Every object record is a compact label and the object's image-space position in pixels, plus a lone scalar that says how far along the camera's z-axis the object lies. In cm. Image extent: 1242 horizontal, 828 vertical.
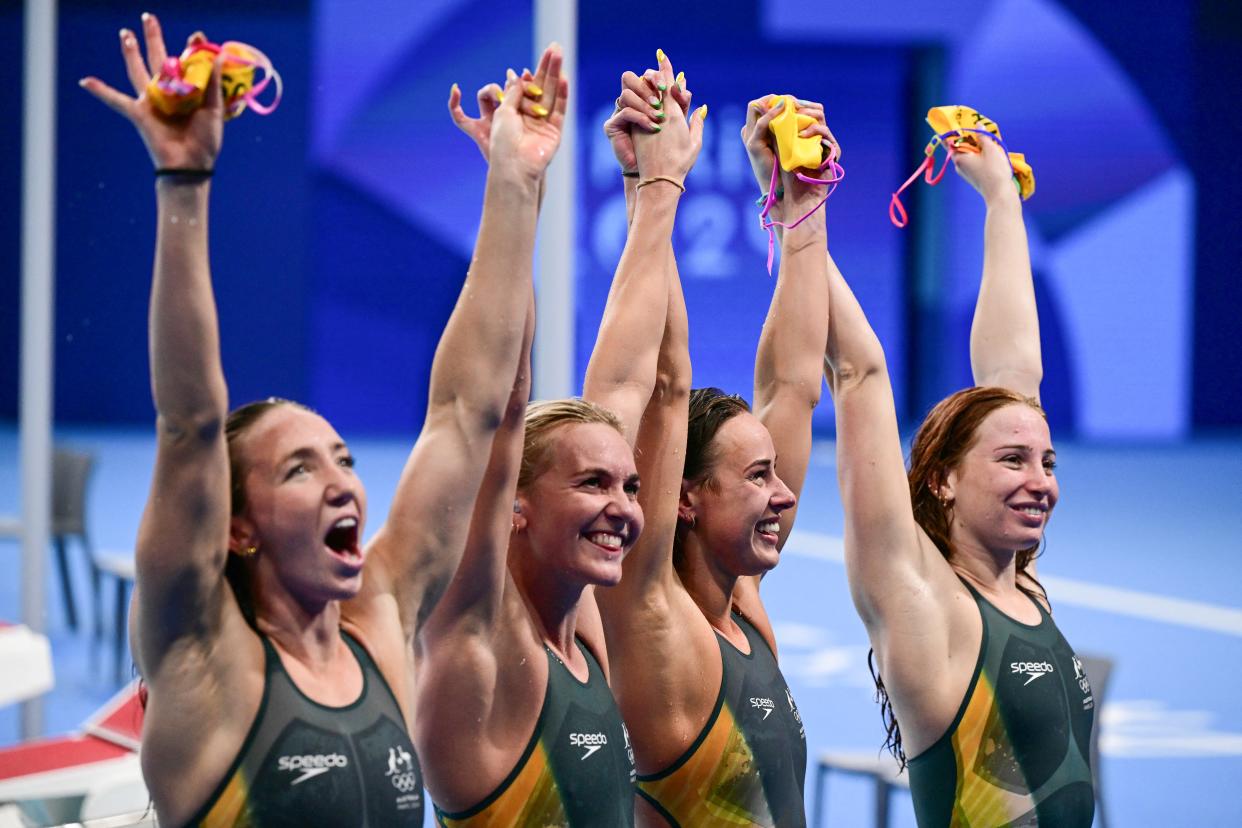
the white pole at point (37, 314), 1099
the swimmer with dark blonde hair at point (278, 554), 387
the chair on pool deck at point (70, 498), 1374
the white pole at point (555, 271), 916
